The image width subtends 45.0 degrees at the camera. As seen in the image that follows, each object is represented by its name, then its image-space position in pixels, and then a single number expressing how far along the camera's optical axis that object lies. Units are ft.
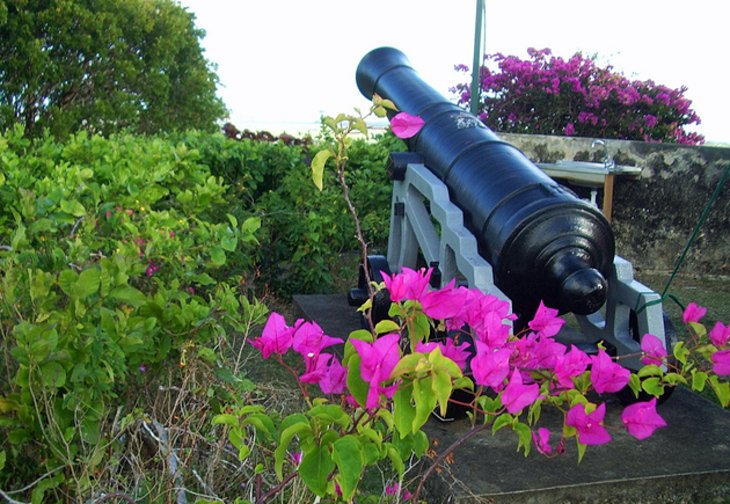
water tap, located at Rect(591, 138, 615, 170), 24.47
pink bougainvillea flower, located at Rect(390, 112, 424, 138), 5.35
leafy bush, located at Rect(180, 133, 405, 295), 19.27
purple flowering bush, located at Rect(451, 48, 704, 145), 38.17
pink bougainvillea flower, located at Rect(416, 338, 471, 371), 5.53
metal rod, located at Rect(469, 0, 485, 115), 27.96
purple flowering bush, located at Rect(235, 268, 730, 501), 3.90
